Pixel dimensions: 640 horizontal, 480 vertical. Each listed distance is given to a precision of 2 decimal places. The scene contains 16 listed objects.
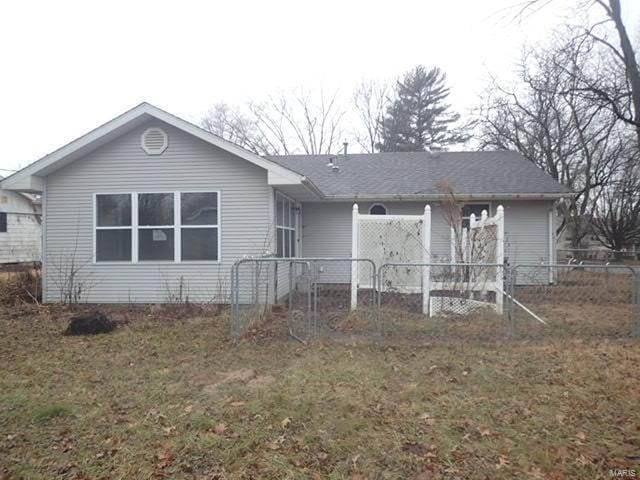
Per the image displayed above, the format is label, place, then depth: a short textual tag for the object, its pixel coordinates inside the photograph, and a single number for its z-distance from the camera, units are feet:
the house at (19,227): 66.69
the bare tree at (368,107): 101.09
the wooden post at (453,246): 28.45
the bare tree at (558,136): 66.69
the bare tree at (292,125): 99.86
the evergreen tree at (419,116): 96.48
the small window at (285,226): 30.66
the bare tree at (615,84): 36.47
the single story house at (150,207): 27.58
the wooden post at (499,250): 22.88
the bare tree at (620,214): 79.46
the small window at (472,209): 40.63
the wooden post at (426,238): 24.23
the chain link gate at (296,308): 19.13
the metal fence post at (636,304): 18.07
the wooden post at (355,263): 23.61
